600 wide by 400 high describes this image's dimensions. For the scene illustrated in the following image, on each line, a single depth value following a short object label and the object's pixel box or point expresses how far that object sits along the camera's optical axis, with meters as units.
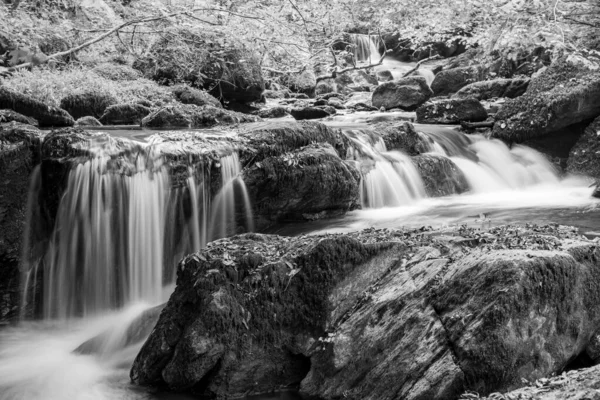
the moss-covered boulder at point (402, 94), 20.17
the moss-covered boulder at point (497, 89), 18.67
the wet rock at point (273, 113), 17.95
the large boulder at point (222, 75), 17.09
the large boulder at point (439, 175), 10.68
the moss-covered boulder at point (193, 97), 16.62
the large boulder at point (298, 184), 8.10
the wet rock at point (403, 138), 11.48
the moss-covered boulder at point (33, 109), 10.90
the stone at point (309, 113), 17.78
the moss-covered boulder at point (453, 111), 14.73
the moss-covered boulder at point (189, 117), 12.58
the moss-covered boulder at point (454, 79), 22.11
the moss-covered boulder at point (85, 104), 14.27
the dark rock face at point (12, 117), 9.65
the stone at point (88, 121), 13.03
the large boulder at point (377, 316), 4.05
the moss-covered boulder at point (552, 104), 12.27
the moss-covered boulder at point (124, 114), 13.62
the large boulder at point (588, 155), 12.08
